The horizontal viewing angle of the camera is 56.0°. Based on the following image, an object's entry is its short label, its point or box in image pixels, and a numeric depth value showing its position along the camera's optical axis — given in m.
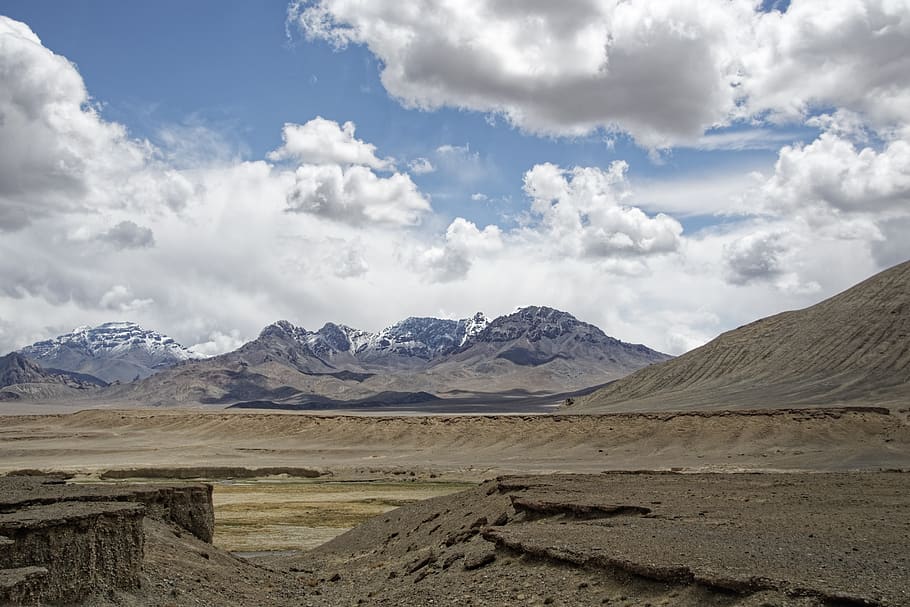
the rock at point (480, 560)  22.98
